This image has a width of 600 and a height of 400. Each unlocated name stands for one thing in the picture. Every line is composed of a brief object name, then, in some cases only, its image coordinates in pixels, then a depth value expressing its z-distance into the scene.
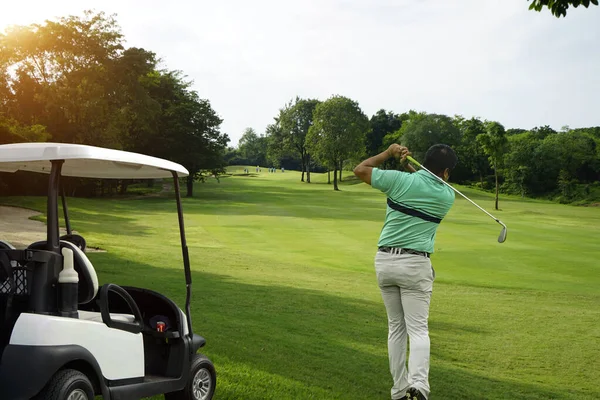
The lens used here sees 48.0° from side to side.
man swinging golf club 5.17
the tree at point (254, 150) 144.62
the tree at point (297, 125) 96.25
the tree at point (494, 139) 55.69
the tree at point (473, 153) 85.06
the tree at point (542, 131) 97.47
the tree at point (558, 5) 7.35
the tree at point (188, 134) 56.53
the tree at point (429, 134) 88.75
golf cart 3.74
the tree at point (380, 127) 104.88
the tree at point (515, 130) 120.88
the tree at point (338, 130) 80.56
